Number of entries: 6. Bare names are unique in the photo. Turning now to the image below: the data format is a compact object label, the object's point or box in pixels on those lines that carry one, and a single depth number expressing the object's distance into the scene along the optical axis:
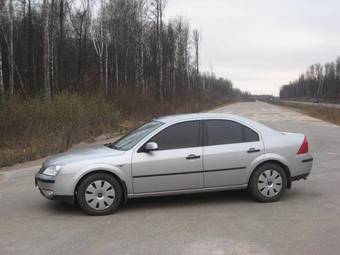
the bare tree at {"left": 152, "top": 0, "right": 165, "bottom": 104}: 45.56
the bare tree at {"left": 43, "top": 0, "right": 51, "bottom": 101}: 21.59
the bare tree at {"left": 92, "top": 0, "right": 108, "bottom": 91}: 44.91
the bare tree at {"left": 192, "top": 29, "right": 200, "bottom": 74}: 77.84
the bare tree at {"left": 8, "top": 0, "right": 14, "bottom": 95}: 32.66
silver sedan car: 6.82
